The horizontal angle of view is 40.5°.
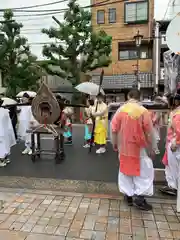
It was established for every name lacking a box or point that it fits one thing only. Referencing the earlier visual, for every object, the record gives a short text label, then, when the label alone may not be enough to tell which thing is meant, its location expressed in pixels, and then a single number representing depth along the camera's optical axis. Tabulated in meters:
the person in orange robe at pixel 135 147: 3.41
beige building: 19.72
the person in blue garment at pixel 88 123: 7.77
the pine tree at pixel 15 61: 15.59
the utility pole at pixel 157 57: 18.91
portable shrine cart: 6.09
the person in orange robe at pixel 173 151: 3.43
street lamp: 11.62
